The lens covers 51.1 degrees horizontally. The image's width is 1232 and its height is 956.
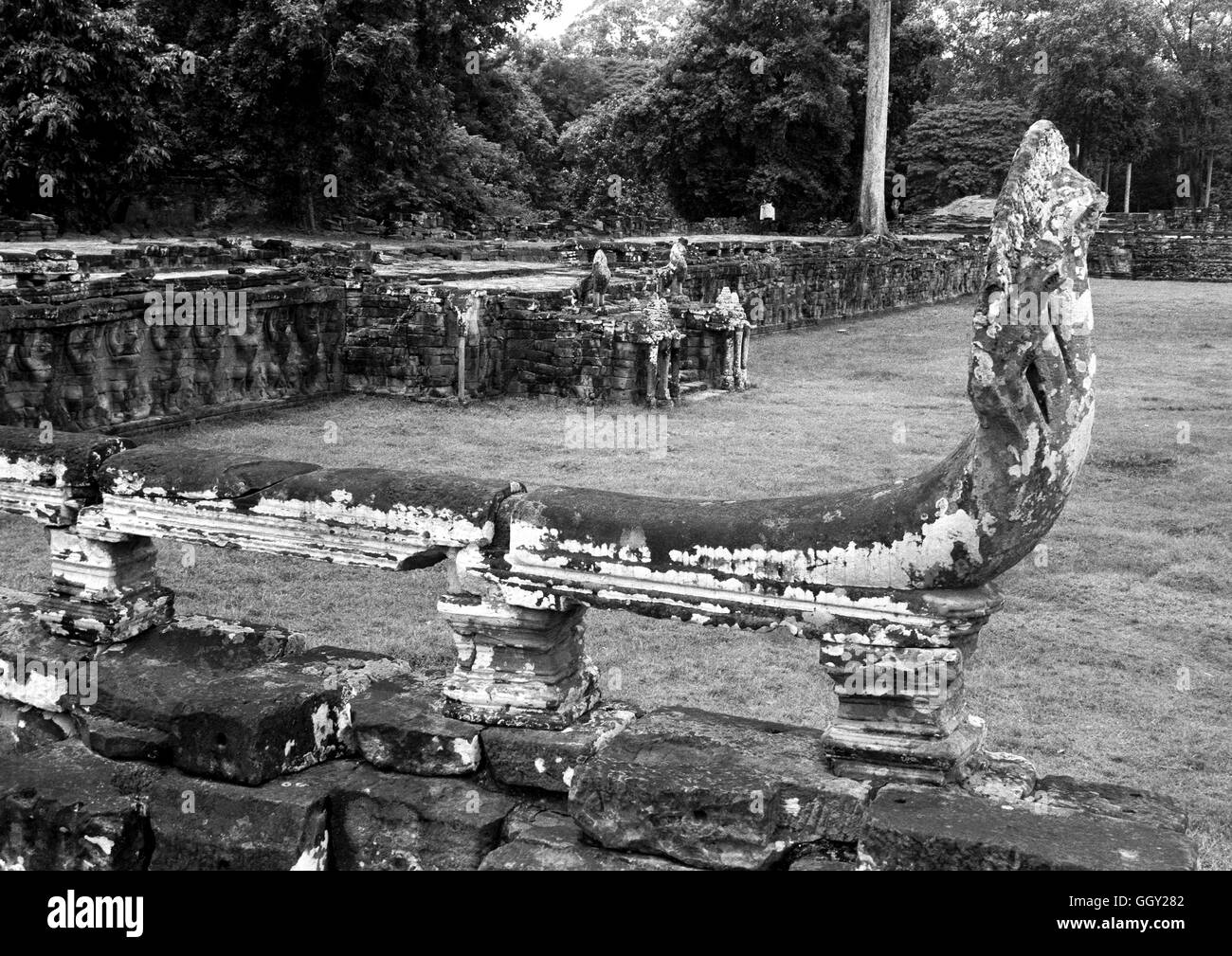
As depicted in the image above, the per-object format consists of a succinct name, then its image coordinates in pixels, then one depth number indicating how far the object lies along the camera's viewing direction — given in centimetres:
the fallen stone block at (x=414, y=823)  307
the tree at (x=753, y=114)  3450
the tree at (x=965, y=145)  4281
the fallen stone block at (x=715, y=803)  280
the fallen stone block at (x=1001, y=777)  285
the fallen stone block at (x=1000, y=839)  248
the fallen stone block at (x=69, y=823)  309
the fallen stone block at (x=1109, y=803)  271
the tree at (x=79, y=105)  1917
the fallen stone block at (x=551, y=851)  287
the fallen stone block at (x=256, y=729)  314
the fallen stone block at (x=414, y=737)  320
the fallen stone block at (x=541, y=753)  311
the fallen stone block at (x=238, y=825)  307
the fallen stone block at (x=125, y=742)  328
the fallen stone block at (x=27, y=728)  361
